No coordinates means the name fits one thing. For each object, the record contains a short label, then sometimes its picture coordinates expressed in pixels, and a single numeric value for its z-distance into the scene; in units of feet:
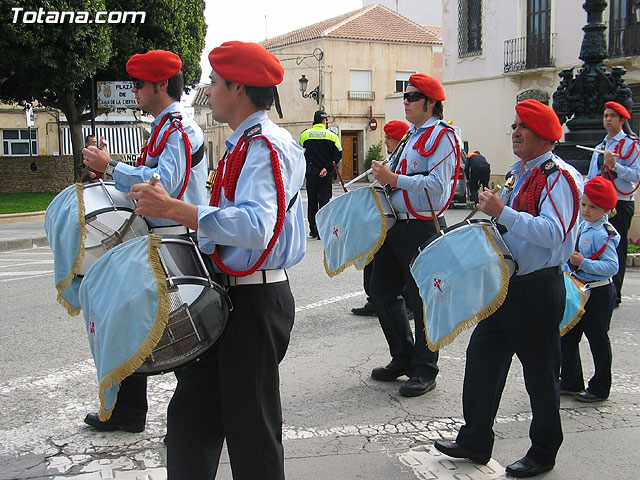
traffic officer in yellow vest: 37.93
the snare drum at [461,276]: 11.06
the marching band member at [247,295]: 8.75
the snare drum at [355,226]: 16.14
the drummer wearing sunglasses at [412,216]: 15.75
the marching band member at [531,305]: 11.29
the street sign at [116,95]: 54.58
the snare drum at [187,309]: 8.66
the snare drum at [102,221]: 11.97
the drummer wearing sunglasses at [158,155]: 12.19
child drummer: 15.46
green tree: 57.26
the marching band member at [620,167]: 23.35
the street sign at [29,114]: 87.39
